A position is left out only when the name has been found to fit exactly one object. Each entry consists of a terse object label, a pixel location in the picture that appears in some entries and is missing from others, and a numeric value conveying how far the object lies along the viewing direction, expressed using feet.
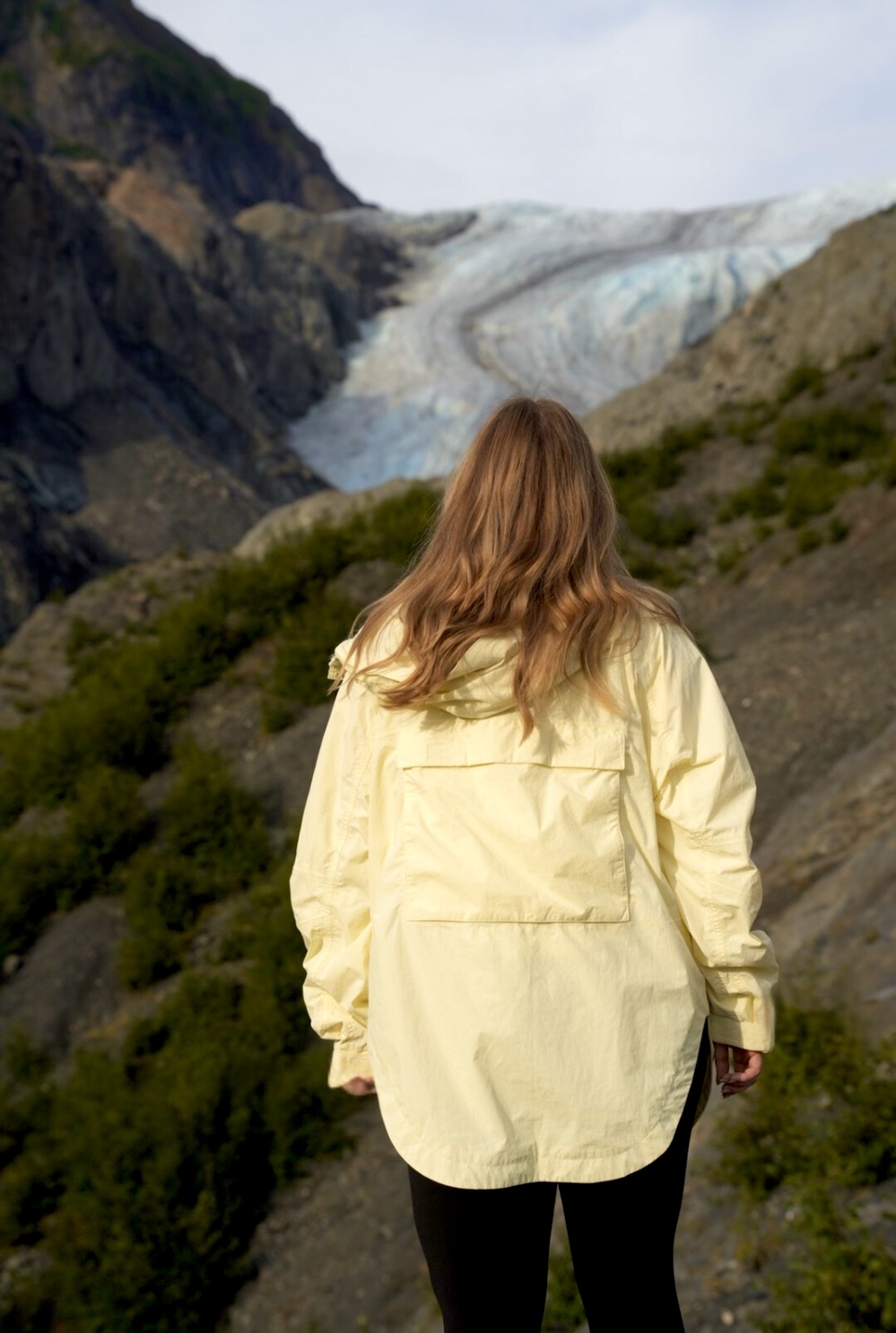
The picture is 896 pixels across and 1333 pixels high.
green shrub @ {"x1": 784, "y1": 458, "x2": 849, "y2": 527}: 33.86
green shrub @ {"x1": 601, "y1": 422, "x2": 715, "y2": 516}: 40.27
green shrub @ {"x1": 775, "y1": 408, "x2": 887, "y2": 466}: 36.94
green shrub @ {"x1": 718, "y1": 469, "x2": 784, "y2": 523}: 36.32
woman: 5.16
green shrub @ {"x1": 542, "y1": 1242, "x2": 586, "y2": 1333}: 10.56
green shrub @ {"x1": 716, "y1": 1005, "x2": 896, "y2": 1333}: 7.72
